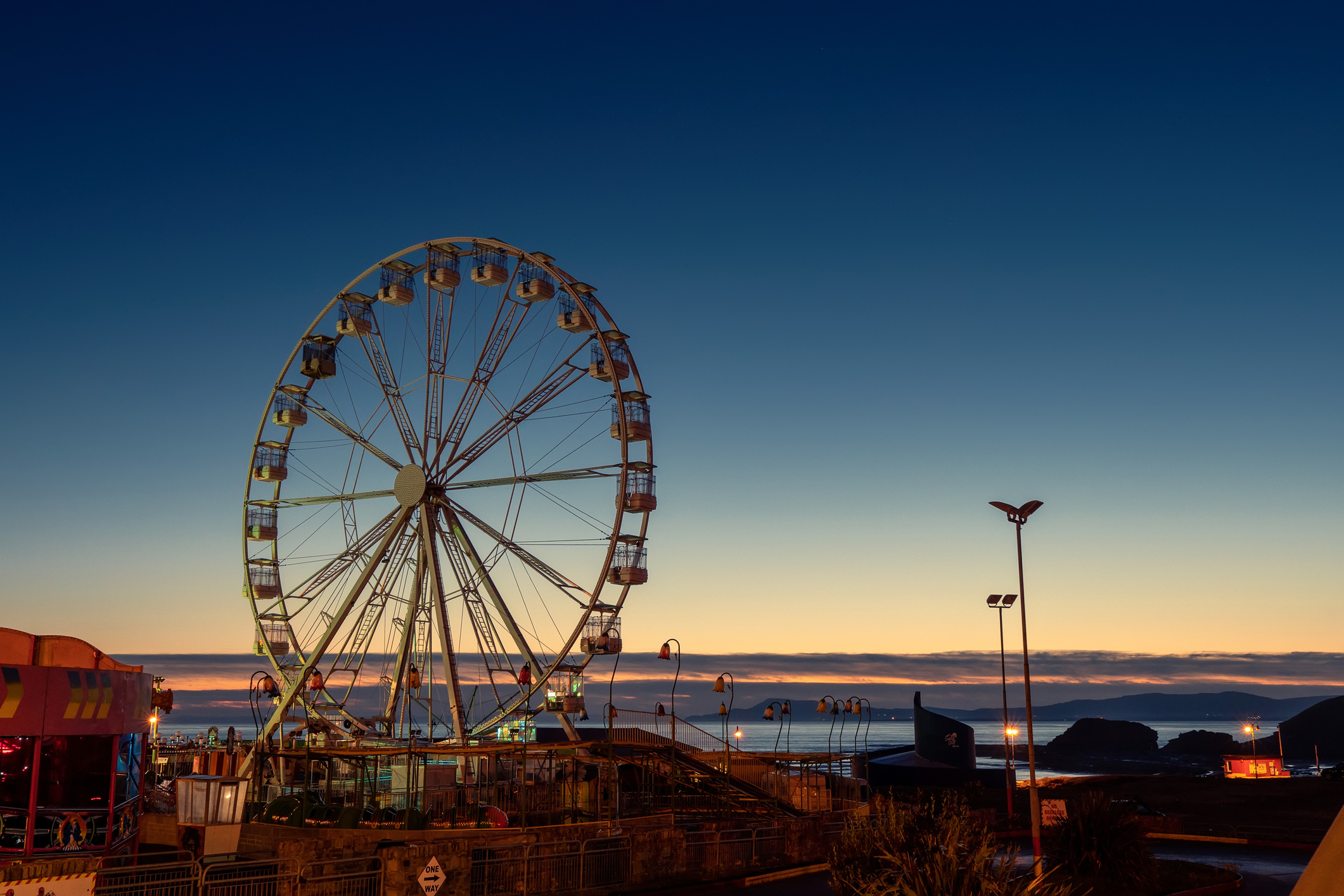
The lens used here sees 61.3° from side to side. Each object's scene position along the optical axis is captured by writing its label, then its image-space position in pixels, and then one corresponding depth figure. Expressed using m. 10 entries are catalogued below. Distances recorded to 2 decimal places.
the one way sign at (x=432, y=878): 16.62
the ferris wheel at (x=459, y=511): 37.47
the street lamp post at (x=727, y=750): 34.84
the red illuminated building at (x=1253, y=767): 59.56
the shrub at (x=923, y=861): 16.20
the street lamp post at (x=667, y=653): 36.78
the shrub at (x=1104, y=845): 23.39
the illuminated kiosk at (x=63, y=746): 20.55
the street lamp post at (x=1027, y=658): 23.83
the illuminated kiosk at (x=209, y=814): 24.31
